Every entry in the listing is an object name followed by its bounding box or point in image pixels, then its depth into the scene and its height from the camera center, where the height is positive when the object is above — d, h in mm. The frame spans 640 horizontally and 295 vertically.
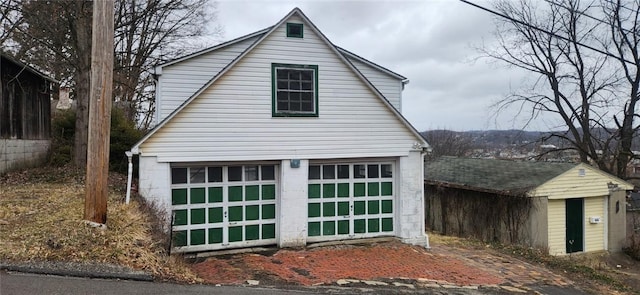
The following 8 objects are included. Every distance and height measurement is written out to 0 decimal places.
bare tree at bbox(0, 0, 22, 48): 19188 +5569
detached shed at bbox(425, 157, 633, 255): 18688 -2610
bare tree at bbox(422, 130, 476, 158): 57038 +349
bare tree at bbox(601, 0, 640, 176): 29484 +2994
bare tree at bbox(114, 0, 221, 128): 20312 +5426
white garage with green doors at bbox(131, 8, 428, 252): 11656 -105
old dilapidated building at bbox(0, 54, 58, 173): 15969 +1209
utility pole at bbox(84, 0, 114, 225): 8070 +578
